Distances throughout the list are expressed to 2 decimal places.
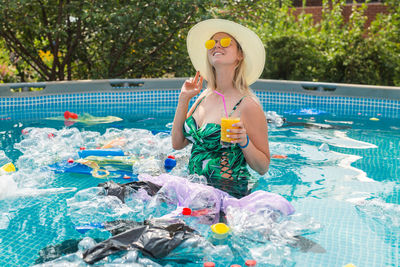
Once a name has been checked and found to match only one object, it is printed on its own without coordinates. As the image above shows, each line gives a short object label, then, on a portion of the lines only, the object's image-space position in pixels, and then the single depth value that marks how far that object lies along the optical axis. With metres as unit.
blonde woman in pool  3.25
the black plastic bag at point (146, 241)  2.56
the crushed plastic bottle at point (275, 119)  6.54
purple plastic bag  3.10
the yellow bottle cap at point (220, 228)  2.95
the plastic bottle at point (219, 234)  2.89
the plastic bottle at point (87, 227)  3.06
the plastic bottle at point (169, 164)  4.54
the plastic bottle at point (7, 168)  4.14
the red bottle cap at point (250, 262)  2.65
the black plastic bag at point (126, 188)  3.38
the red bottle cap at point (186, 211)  3.13
